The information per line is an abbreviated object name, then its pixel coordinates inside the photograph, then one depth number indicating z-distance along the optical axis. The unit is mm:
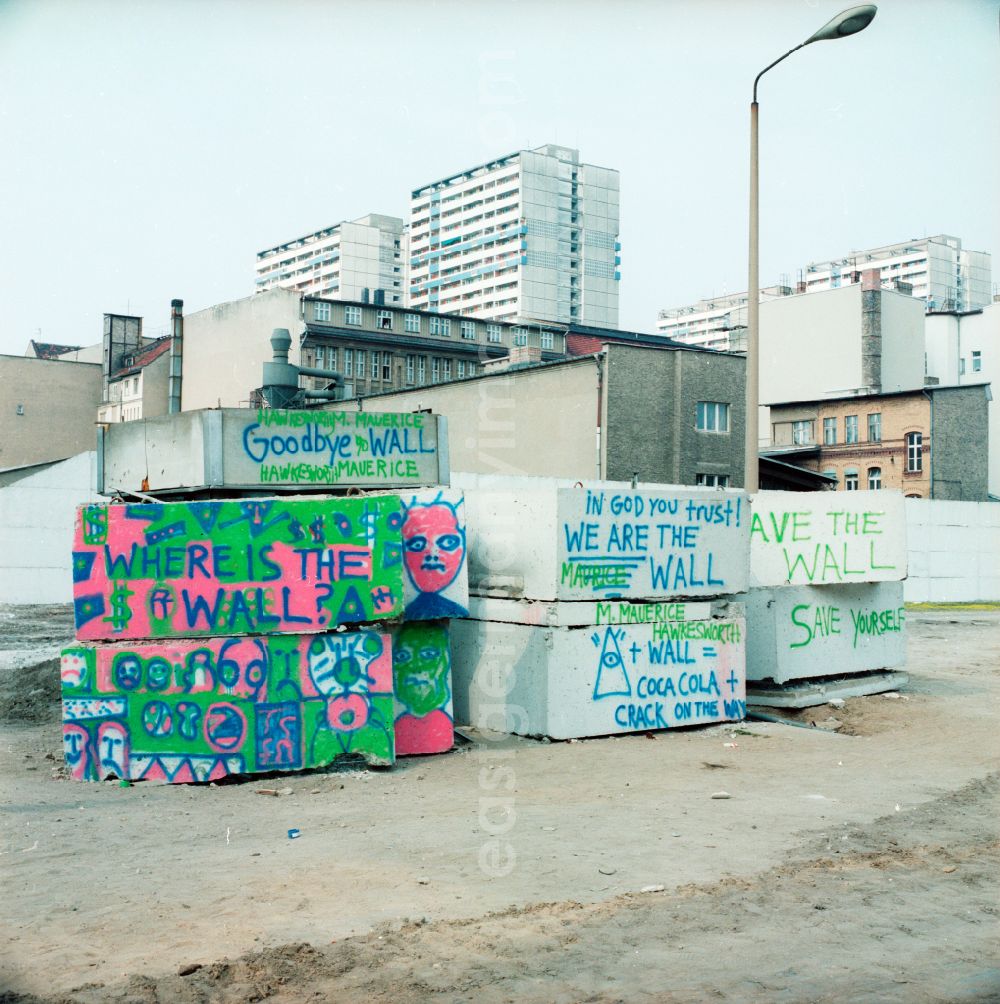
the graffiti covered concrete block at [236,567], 7383
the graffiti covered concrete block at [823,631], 10203
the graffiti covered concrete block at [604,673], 8516
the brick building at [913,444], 48188
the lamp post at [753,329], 12953
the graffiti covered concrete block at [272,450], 8297
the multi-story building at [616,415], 34125
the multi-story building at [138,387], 54312
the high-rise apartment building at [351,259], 122688
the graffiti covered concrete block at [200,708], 7203
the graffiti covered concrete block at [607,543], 8594
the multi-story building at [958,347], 60844
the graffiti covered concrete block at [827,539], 10680
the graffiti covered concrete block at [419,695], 7992
